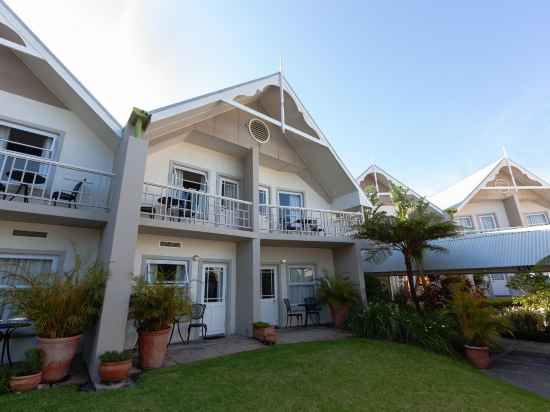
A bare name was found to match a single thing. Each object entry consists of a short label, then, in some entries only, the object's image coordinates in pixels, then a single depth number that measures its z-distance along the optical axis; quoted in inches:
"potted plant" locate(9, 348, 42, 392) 162.7
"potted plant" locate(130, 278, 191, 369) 210.5
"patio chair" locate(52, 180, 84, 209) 251.9
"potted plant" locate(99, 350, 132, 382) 177.2
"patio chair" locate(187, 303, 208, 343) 296.4
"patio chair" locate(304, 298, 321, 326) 395.5
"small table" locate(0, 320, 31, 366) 203.0
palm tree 335.0
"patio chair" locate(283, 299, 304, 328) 381.7
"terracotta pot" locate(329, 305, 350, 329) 377.1
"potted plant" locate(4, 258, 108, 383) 180.1
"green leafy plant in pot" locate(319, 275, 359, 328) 370.6
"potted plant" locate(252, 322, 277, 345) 284.2
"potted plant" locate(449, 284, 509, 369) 256.2
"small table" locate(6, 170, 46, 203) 244.5
